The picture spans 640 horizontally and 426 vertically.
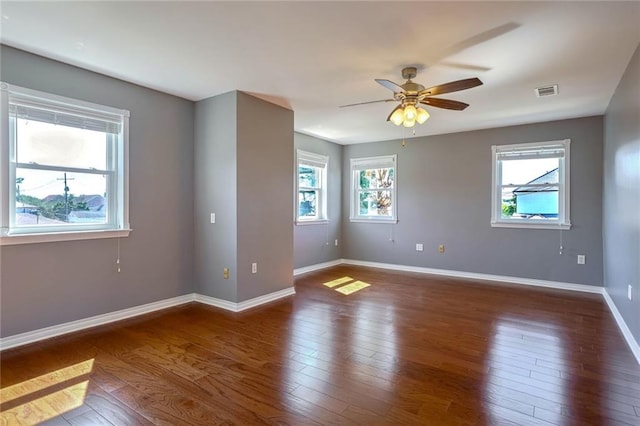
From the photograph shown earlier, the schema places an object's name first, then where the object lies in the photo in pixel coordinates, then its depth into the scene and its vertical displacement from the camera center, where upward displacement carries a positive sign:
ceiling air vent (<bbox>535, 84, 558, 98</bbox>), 3.71 +1.31
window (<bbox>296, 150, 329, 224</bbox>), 6.12 +0.38
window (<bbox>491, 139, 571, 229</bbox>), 5.12 +0.38
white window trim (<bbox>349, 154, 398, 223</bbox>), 6.61 +0.55
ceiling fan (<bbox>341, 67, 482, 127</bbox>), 3.14 +1.01
